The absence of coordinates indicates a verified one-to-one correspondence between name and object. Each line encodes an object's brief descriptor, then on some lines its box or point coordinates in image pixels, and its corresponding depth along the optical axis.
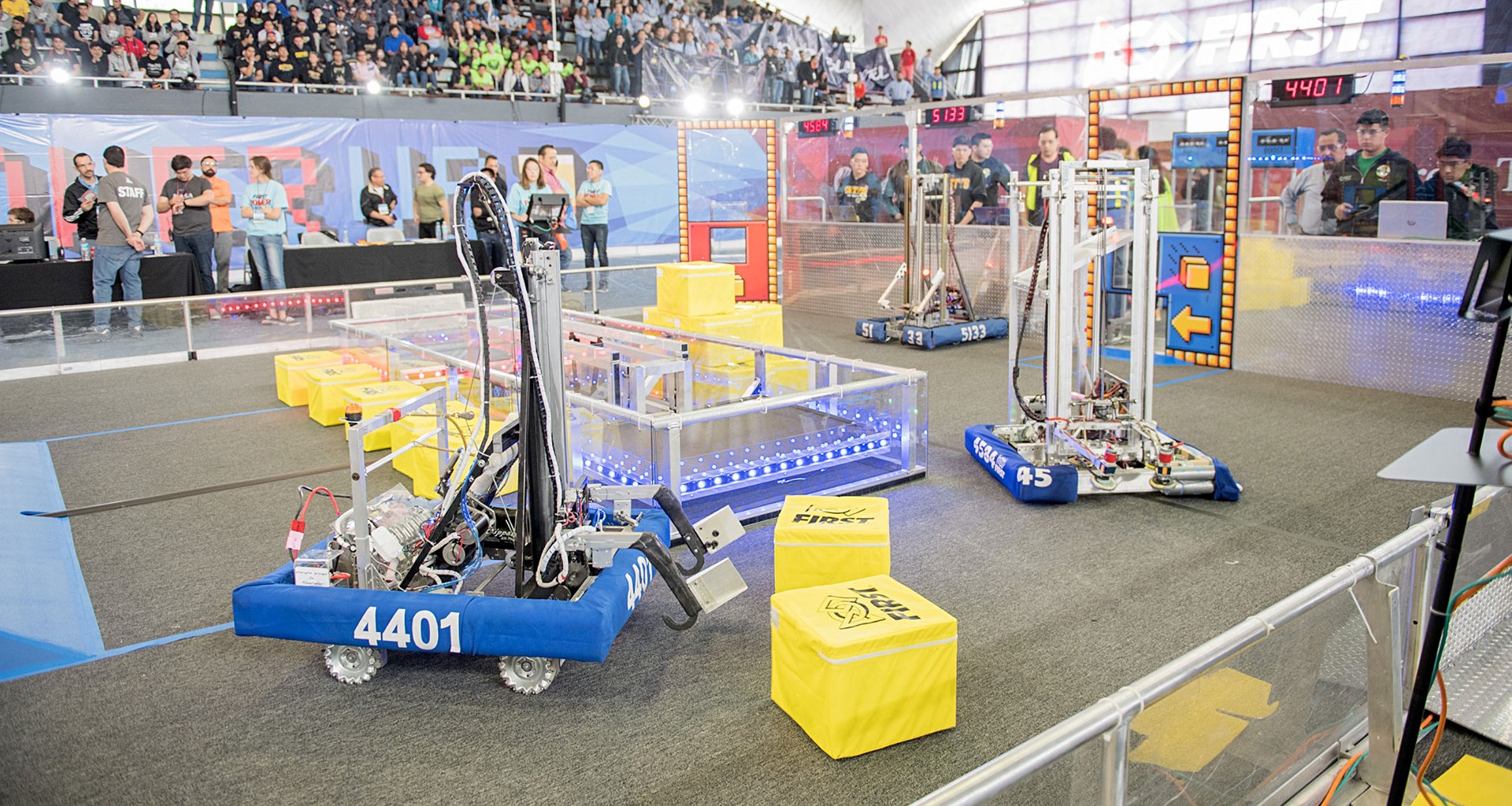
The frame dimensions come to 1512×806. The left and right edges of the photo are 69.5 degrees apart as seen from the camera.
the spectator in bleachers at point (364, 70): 16.42
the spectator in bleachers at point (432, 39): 17.34
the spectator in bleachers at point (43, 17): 14.39
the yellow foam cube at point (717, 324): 8.57
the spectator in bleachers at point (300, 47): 16.03
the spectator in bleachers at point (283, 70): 15.73
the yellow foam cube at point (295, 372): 8.45
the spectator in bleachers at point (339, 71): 16.27
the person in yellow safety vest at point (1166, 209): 10.10
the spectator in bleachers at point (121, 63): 14.68
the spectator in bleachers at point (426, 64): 17.11
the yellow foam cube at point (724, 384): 7.36
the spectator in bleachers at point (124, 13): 15.31
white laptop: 7.91
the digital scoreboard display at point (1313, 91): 8.34
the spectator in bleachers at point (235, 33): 15.70
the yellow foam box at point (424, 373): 7.45
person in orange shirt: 12.36
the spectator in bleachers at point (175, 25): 15.86
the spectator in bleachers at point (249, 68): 15.40
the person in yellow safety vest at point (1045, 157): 10.68
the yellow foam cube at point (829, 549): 4.20
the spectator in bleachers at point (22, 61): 13.95
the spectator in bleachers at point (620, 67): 18.59
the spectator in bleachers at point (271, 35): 15.80
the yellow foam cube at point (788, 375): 6.91
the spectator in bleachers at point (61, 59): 14.16
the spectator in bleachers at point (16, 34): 14.09
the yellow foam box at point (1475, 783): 2.99
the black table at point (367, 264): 12.68
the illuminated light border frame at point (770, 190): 12.93
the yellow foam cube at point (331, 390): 7.66
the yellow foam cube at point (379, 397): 6.61
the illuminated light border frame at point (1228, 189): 8.80
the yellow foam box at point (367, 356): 8.22
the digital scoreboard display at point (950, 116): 10.88
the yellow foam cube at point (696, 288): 8.60
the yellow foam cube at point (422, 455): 5.95
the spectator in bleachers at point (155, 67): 14.76
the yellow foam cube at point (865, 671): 3.24
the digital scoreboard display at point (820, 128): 12.44
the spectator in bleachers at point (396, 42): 17.15
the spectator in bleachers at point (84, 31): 14.63
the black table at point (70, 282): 10.89
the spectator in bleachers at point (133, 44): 15.10
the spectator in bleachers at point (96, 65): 14.52
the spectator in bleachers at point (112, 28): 14.93
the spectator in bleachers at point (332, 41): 16.55
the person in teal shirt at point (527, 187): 11.62
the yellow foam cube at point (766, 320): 8.94
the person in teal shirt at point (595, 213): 13.00
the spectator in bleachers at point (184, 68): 14.77
